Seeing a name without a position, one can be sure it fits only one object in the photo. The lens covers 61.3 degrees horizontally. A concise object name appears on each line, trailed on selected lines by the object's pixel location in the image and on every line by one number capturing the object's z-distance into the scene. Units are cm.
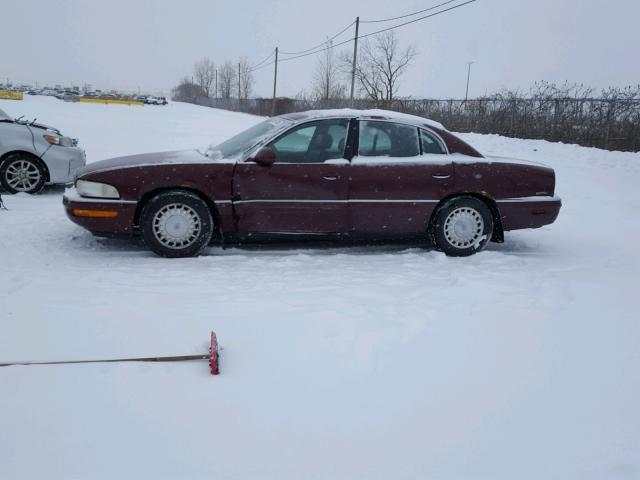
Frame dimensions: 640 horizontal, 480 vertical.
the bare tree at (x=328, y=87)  4992
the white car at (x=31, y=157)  752
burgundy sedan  502
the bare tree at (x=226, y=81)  9200
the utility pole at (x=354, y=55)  2594
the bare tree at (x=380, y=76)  4041
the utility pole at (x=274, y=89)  4375
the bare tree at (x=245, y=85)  8012
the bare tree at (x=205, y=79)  10088
